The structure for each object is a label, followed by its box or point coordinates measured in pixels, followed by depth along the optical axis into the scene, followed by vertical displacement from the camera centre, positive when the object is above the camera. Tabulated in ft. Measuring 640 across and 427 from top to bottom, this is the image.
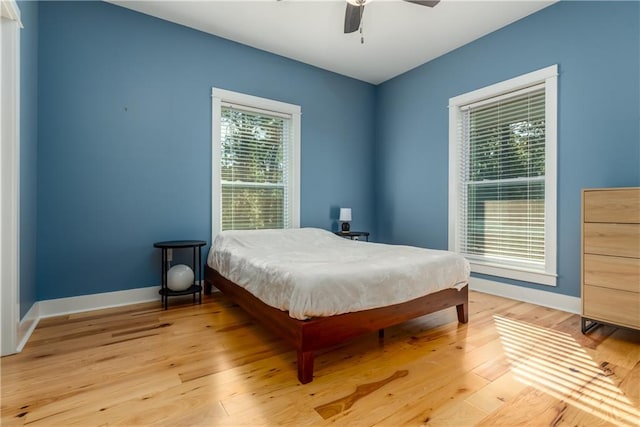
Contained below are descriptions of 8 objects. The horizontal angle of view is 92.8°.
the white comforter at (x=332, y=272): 5.56 -1.31
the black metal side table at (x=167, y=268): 9.34 -1.81
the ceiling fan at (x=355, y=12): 7.80 +5.39
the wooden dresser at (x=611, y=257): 6.81 -1.00
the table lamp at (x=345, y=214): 13.69 -0.08
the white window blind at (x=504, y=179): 10.16 +1.25
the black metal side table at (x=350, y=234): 13.46 -0.96
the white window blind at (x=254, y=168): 11.68 +1.76
